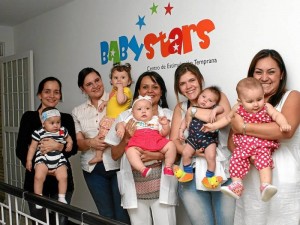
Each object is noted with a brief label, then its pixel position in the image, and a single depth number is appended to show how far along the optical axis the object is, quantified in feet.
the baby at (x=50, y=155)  8.00
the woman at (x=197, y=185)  6.83
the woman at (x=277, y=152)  5.76
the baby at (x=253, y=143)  5.69
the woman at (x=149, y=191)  7.16
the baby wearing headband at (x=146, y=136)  6.98
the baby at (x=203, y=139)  6.64
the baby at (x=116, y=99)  8.33
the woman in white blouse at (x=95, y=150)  8.61
